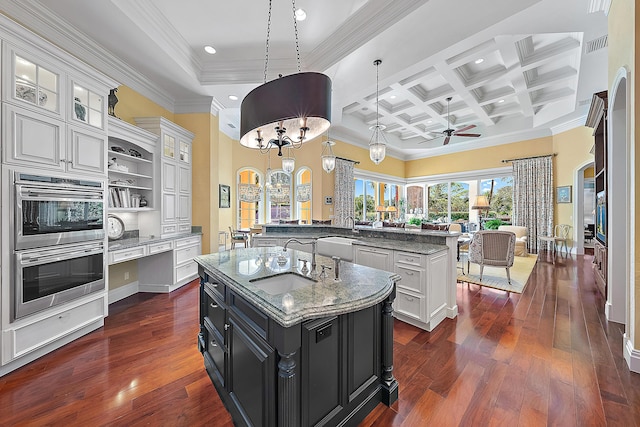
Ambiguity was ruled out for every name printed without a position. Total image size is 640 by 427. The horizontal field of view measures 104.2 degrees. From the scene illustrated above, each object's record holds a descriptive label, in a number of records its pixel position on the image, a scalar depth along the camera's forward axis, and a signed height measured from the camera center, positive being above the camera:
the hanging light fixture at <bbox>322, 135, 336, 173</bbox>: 5.28 +1.09
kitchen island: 1.21 -0.75
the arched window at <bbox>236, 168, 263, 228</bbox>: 7.69 +0.50
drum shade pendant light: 1.54 +0.72
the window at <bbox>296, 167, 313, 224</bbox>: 7.78 +0.59
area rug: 4.31 -1.25
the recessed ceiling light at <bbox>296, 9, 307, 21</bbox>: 3.21 +2.61
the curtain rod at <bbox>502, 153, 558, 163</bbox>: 7.37 +1.72
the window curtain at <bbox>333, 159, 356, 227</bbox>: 7.74 +0.65
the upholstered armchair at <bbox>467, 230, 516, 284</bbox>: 4.34 -0.63
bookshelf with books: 3.52 +0.72
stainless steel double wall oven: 2.21 -0.27
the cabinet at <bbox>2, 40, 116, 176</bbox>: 2.19 +1.02
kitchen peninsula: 2.78 -0.62
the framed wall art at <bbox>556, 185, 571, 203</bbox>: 7.01 +0.53
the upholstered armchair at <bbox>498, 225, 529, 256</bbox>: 6.84 -0.70
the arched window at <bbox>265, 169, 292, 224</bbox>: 7.98 +0.52
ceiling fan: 6.35 +2.09
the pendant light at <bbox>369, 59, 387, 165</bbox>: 4.03 +1.02
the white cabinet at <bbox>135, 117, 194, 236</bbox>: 4.09 +0.72
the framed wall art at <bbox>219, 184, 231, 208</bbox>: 6.89 +0.49
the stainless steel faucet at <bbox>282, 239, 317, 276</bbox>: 1.87 -0.36
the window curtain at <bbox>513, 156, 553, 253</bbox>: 7.38 +0.49
